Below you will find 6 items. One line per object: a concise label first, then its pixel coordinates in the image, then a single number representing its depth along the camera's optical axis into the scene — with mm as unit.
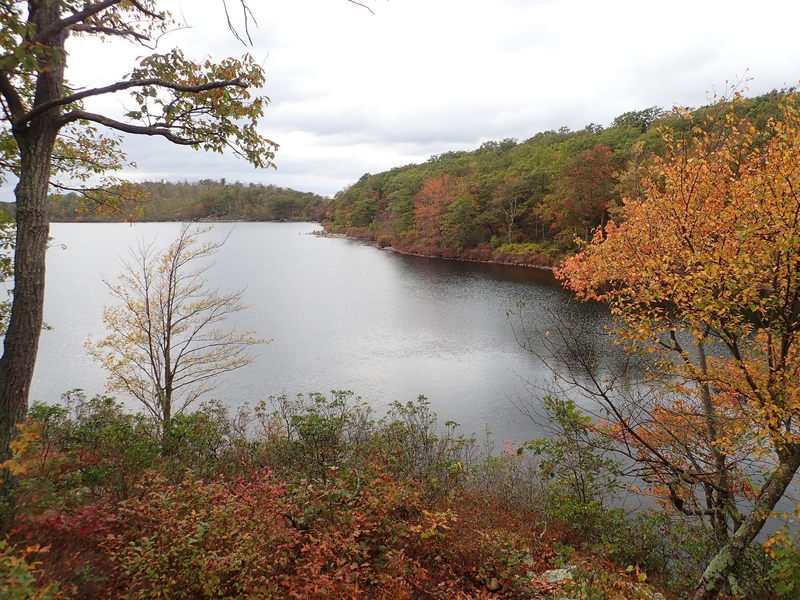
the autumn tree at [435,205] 56938
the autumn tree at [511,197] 50156
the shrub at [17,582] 2627
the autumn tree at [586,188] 41750
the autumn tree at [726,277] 5461
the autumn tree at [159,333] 12641
